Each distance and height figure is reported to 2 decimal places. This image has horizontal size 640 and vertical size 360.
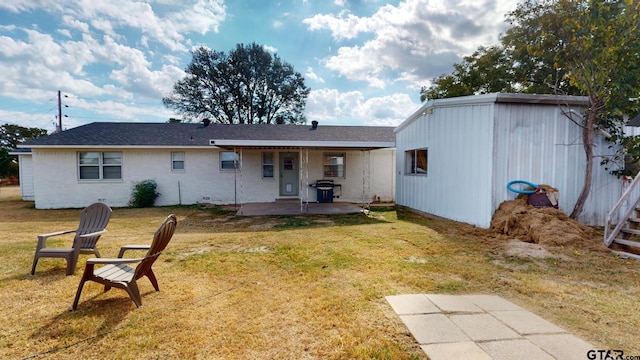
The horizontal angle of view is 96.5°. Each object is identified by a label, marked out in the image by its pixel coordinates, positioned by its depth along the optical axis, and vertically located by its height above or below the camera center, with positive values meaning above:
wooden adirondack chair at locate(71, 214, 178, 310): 3.07 -1.17
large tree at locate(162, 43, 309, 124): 28.88 +8.47
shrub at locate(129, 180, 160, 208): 11.86 -1.01
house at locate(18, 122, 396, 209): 11.78 +0.08
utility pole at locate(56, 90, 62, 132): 27.04 +5.50
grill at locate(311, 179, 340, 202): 12.55 -0.96
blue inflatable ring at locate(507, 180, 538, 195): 7.02 -0.44
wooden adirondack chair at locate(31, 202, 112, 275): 4.19 -0.99
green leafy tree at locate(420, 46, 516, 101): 16.05 +5.52
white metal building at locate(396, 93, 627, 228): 7.02 +0.40
